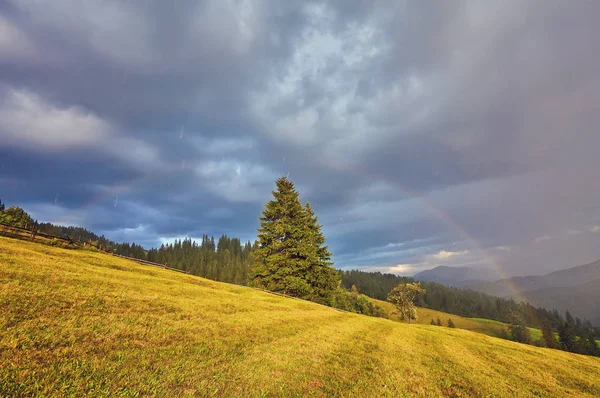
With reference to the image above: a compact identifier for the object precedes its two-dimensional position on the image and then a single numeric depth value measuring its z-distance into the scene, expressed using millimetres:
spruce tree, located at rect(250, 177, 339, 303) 44062
